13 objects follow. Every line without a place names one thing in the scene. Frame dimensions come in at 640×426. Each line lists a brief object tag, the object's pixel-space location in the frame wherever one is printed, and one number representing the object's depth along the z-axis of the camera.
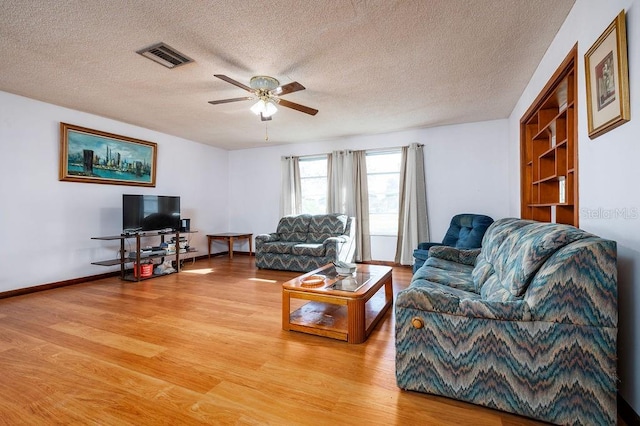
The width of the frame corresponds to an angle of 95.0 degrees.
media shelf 4.20
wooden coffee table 2.29
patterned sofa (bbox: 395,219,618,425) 1.30
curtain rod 5.22
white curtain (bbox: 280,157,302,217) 6.03
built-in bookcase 2.15
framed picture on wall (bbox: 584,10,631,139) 1.38
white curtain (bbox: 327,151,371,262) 5.44
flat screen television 4.35
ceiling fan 2.92
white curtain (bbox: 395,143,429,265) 5.00
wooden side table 6.01
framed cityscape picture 3.97
